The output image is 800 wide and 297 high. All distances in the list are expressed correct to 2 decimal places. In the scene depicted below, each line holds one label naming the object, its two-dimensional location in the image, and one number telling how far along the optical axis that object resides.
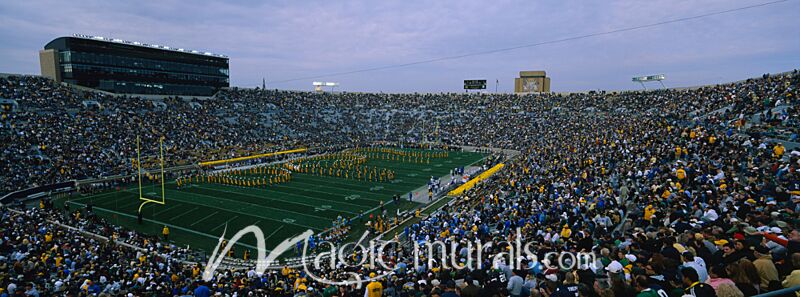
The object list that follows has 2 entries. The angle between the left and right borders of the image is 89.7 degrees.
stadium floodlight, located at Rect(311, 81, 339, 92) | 82.25
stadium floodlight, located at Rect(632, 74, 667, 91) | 54.17
